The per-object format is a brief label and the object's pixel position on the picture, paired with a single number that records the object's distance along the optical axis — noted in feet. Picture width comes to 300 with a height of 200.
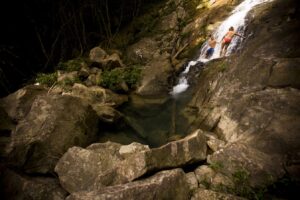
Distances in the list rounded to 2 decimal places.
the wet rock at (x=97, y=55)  54.87
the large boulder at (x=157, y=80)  46.80
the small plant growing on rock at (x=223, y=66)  32.54
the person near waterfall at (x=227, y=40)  43.06
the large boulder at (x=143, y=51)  59.21
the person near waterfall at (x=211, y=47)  47.40
